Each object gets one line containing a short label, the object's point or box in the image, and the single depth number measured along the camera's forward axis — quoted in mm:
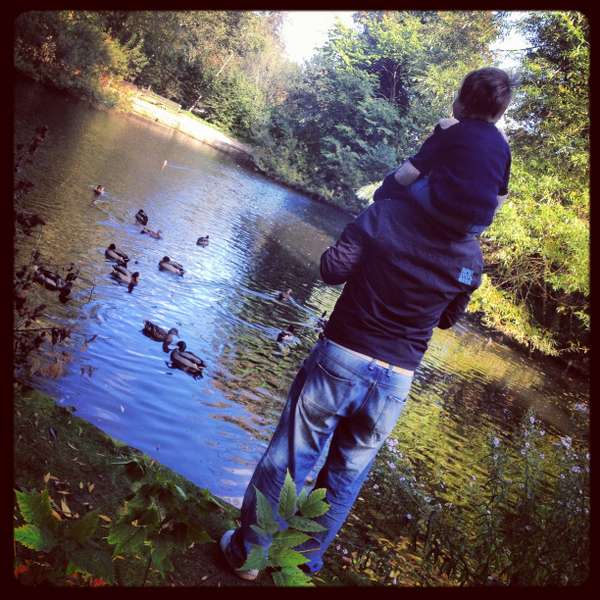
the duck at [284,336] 8664
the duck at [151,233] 11219
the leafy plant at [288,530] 1678
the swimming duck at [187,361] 6406
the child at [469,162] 2115
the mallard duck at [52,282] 6145
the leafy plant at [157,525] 1739
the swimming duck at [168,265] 9461
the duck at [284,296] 11345
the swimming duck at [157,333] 6750
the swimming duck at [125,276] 7988
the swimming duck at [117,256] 8398
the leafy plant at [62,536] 1477
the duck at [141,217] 11375
